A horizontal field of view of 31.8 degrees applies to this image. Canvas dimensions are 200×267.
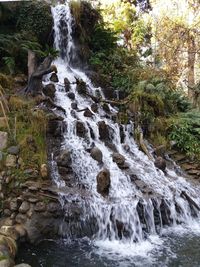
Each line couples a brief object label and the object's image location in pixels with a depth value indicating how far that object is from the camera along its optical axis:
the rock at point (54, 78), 10.55
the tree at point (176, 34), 13.93
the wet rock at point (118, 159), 8.01
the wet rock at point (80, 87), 10.51
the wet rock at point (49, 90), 9.60
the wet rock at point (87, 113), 9.25
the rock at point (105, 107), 10.16
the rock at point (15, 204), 6.13
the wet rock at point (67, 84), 10.30
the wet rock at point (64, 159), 7.30
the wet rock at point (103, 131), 8.93
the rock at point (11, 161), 6.67
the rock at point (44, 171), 6.73
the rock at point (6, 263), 4.62
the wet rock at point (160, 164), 8.60
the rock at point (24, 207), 6.09
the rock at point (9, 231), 5.57
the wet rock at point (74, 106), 9.41
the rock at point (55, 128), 8.02
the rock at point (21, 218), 6.02
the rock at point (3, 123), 7.39
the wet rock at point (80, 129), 8.50
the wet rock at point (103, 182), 7.01
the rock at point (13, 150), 6.86
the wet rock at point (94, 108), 9.75
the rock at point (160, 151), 9.28
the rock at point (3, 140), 6.97
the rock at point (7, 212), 6.11
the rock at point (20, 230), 5.81
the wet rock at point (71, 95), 10.03
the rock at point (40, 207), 6.12
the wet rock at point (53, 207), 6.19
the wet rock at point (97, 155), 7.80
